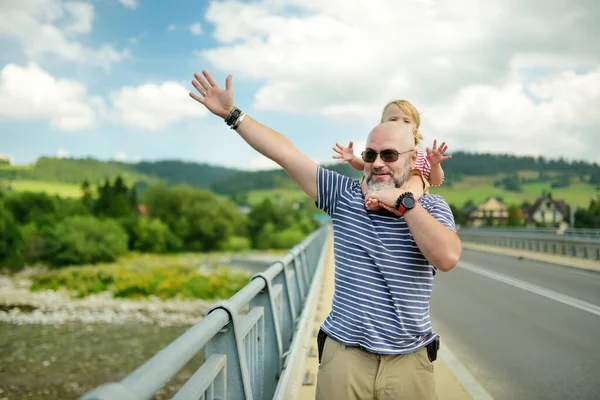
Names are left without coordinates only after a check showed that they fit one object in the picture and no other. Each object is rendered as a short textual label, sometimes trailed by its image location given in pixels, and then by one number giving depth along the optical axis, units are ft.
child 10.43
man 7.68
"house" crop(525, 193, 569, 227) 373.81
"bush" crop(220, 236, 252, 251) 395.34
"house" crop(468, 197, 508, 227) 430.45
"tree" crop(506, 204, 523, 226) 354.95
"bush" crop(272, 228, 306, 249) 412.57
